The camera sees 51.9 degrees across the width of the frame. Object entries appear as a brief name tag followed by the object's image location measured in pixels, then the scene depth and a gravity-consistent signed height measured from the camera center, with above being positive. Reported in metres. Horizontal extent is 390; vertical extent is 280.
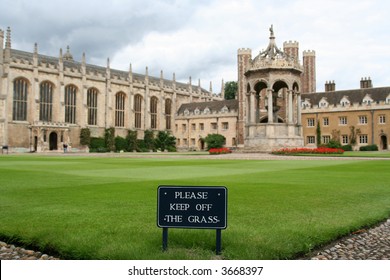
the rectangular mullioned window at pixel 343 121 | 59.62 +3.96
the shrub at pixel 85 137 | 60.72 +1.77
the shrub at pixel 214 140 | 65.33 +1.24
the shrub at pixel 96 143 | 61.38 +0.86
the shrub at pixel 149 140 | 69.49 +1.36
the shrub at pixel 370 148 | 53.36 -0.09
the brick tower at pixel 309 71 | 68.94 +13.16
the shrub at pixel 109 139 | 63.47 +1.52
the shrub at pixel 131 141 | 66.19 +1.22
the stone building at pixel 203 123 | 68.94 +4.64
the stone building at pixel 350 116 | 56.50 +4.71
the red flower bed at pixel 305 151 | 32.64 -0.28
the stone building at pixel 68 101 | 54.25 +7.65
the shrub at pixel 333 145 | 47.70 +0.30
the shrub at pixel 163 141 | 70.94 +1.29
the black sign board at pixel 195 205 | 4.94 -0.71
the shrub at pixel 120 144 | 64.50 +0.72
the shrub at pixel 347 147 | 55.44 -0.02
